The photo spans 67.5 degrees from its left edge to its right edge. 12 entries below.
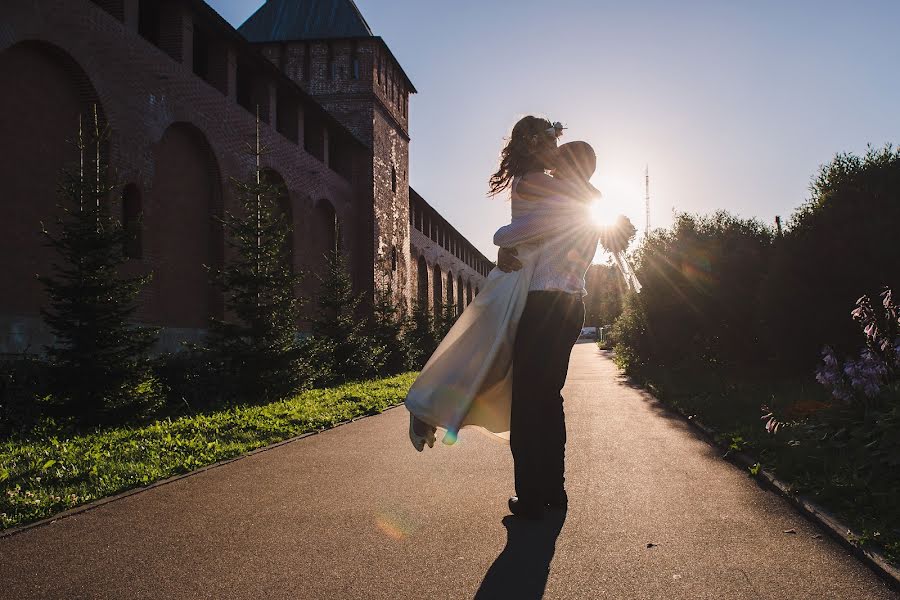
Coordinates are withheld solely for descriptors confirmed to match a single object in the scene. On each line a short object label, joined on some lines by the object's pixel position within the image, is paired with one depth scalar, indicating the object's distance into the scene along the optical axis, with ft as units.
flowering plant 18.56
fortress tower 97.14
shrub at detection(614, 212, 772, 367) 56.13
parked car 306.88
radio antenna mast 109.79
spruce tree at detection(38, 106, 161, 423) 27.27
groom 11.82
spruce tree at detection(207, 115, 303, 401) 38.22
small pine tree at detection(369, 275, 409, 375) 71.97
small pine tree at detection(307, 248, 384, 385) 56.70
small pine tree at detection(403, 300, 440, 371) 87.97
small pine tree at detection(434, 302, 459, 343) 103.35
